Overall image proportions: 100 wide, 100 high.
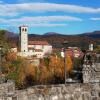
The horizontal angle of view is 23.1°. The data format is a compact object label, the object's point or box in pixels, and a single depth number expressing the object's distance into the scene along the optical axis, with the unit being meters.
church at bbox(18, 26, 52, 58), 78.19
